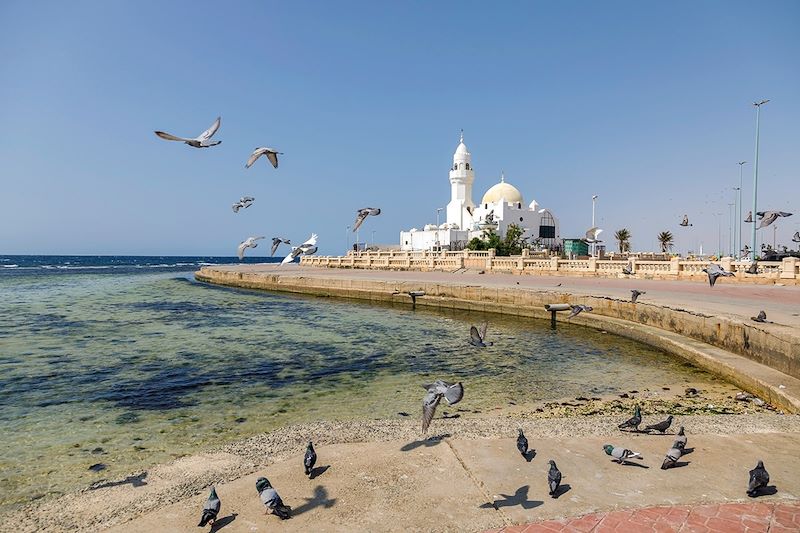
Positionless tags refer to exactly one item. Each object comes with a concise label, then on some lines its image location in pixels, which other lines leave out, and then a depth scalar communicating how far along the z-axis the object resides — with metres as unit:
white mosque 83.75
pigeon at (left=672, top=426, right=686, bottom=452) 5.04
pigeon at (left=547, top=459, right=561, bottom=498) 4.21
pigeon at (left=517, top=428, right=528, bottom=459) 5.09
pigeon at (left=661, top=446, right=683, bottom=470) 4.72
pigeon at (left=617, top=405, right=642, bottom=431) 6.14
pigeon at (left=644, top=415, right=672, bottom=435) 5.98
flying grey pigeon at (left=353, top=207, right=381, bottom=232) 14.90
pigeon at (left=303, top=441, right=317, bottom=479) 4.86
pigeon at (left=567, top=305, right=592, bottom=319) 11.67
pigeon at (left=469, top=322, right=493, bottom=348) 8.55
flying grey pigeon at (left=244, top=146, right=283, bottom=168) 10.86
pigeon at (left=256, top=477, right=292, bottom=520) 4.05
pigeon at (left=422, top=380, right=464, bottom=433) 5.28
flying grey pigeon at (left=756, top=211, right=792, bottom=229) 14.40
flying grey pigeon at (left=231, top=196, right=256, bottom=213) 15.62
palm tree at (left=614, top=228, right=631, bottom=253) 81.56
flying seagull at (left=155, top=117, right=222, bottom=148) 8.73
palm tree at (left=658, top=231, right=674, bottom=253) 80.88
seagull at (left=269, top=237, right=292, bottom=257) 22.16
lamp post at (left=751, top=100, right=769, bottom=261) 34.44
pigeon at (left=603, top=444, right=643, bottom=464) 4.89
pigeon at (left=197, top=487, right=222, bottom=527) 3.96
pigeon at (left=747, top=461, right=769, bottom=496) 4.09
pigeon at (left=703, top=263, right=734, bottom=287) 11.72
